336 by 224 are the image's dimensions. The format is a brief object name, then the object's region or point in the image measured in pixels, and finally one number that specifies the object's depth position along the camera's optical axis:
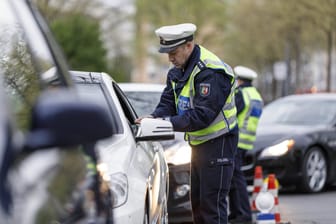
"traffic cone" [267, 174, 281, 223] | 13.79
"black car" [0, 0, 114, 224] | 3.64
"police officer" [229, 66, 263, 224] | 14.43
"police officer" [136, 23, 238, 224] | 9.55
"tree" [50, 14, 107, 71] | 49.10
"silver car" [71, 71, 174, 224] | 7.48
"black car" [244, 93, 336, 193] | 18.48
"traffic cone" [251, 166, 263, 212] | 15.09
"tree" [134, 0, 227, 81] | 101.33
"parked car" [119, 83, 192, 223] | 13.05
